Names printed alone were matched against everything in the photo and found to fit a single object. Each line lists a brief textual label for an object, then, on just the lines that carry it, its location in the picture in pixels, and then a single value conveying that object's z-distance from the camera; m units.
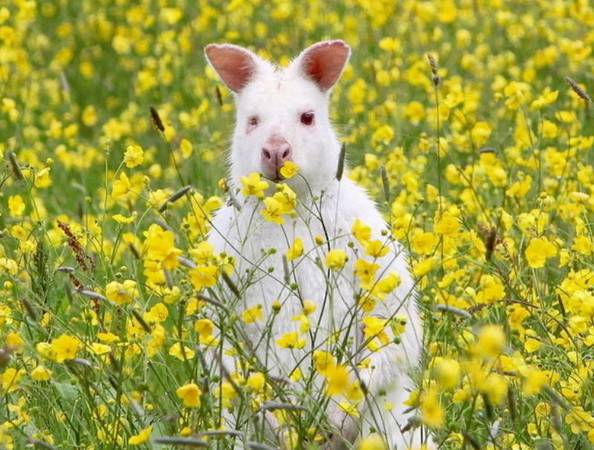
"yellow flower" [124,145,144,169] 11.38
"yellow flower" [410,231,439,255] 10.10
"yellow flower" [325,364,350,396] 8.05
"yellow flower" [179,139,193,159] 16.03
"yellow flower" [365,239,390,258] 9.62
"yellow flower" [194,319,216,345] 9.19
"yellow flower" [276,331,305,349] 9.47
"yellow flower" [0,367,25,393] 9.80
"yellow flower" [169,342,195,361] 10.34
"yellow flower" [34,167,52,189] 11.59
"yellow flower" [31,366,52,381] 9.68
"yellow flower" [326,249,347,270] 9.27
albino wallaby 12.05
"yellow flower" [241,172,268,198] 10.26
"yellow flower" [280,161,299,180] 10.91
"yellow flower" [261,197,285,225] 10.33
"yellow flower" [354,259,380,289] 9.38
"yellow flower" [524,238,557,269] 10.30
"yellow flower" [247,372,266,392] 9.07
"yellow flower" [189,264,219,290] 9.30
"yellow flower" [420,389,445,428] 7.47
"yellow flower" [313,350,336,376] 8.78
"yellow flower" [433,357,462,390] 7.30
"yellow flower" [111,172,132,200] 10.95
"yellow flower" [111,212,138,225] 10.98
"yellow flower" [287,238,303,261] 9.77
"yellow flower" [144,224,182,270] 9.30
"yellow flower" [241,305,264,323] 9.52
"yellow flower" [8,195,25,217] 12.54
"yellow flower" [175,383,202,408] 9.03
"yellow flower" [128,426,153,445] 9.21
